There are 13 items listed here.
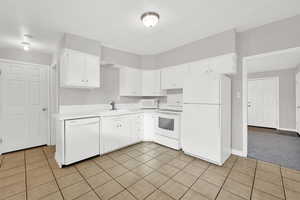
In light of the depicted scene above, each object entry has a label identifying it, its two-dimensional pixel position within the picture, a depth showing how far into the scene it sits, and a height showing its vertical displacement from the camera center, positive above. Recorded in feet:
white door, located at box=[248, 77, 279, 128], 16.90 -0.31
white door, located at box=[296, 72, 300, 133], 14.16 -0.13
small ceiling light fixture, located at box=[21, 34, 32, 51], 8.61 +4.13
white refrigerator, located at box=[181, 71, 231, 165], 7.66 -1.14
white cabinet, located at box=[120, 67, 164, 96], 12.05 +1.70
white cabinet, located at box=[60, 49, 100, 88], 8.23 +2.00
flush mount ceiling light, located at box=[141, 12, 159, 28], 6.52 +4.12
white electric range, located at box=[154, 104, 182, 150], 9.95 -2.31
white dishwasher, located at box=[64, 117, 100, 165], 7.54 -2.44
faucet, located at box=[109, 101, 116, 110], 11.53 -0.44
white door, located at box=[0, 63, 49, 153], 9.76 -0.50
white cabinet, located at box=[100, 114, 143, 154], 9.15 -2.47
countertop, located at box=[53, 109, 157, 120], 7.57 -1.00
